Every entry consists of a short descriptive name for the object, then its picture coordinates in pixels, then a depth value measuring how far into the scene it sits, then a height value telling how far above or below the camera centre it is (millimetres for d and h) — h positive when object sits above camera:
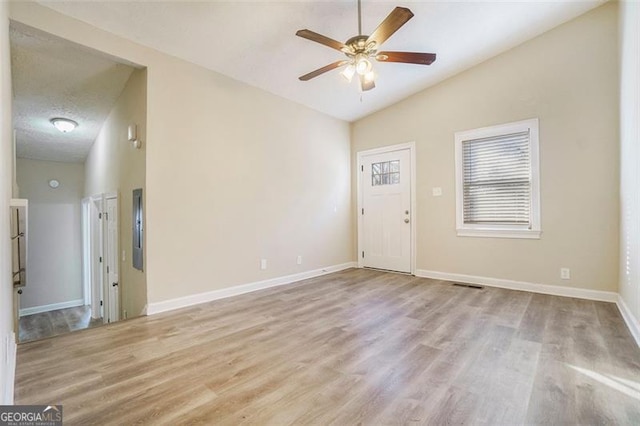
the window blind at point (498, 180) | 3885 +415
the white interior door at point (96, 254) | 4910 -733
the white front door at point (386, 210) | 4953 +1
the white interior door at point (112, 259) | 4055 -690
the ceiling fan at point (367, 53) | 2326 +1450
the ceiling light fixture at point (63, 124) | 4082 +1316
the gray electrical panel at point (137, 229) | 3211 -182
